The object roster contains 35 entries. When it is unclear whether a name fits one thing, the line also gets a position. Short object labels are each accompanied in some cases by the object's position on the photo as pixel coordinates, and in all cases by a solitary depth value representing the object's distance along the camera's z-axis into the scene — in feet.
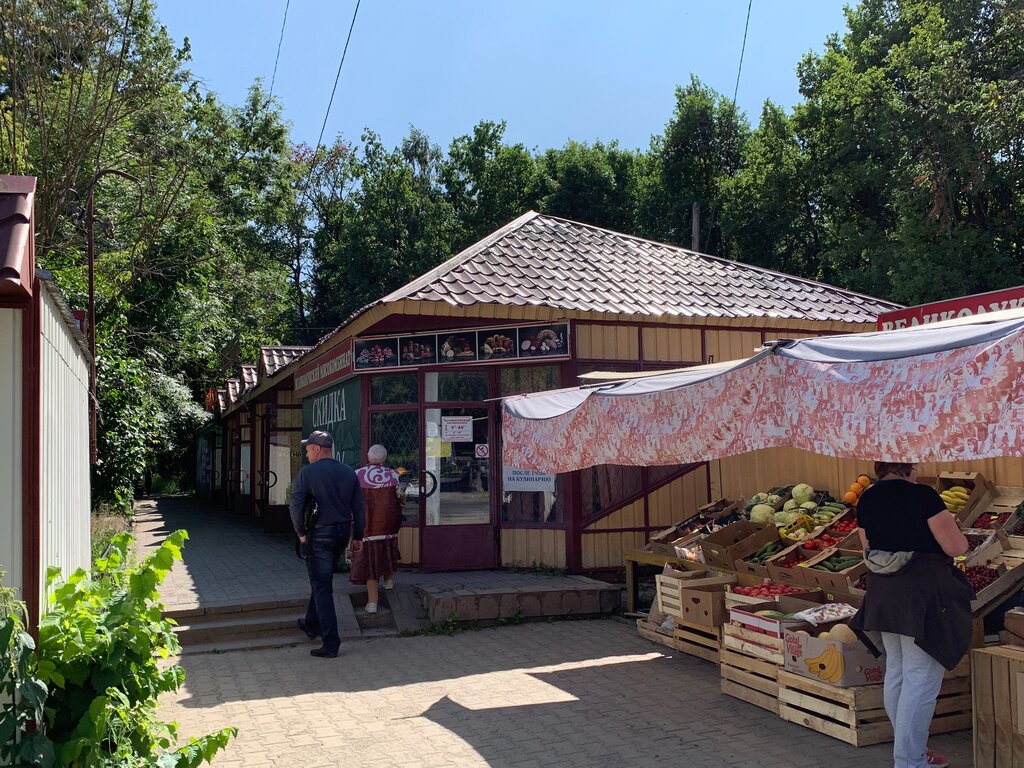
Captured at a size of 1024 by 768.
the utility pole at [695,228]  83.28
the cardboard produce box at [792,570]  21.81
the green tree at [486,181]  112.27
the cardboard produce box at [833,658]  17.76
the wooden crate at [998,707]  14.93
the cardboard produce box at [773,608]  19.86
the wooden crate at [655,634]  25.82
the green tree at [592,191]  107.24
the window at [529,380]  35.45
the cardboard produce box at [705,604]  23.40
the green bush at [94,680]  11.13
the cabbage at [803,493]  27.12
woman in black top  14.92
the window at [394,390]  37.32
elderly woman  30.63
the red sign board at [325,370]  39.90
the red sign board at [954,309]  27.45
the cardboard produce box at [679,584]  24.08
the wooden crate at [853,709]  17.53
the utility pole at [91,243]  32.81
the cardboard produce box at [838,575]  20.59
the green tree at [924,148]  64.59
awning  12.30
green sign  40.68
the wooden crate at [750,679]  20.03
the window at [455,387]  36.63
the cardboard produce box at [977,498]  21.66
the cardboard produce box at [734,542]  24.66
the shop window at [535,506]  35.09
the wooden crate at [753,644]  19.86
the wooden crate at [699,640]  23.73
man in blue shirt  25.91
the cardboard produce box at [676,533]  29.09
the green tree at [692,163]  99.40
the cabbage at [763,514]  26.63
